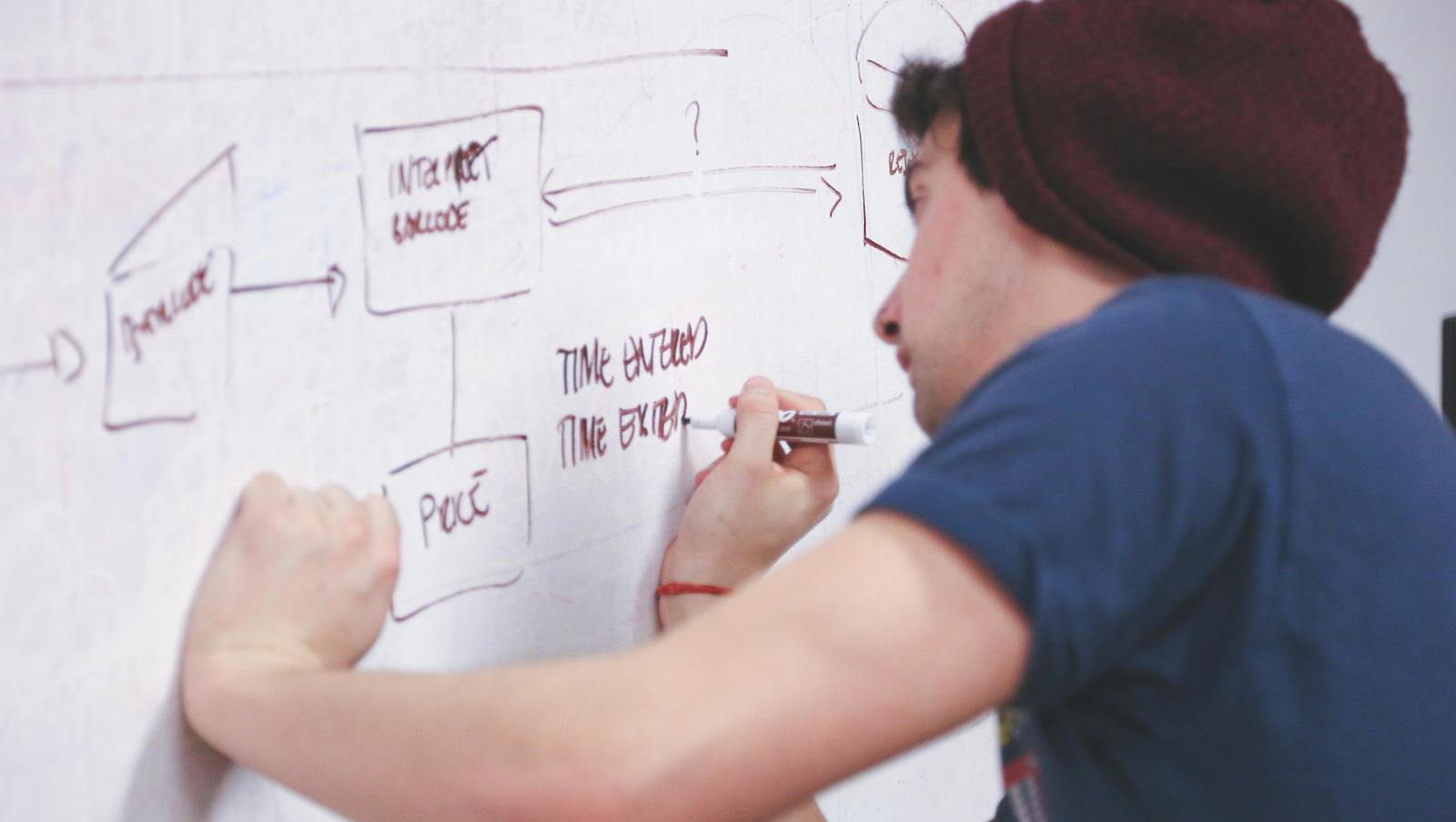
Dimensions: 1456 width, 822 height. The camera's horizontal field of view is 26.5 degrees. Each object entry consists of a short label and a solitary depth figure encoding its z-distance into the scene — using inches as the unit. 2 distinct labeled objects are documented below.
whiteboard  60.6
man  57.8
